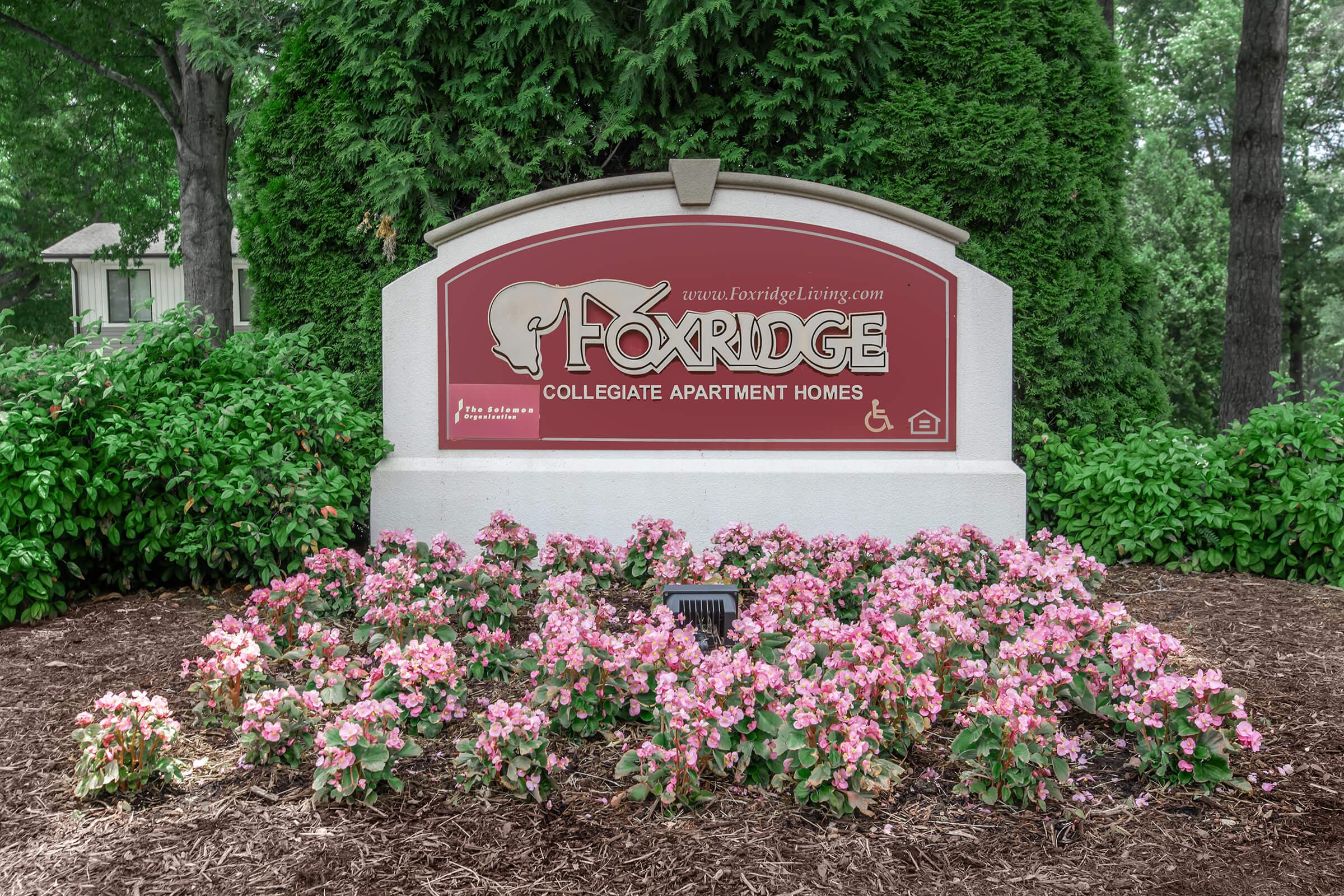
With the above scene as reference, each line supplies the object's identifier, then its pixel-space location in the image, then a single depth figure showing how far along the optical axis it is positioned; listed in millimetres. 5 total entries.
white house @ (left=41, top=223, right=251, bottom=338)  23406
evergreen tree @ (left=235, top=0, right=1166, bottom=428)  6105
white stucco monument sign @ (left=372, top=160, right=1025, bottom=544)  5695
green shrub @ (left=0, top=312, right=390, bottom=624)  4414
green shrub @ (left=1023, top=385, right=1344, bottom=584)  5227
